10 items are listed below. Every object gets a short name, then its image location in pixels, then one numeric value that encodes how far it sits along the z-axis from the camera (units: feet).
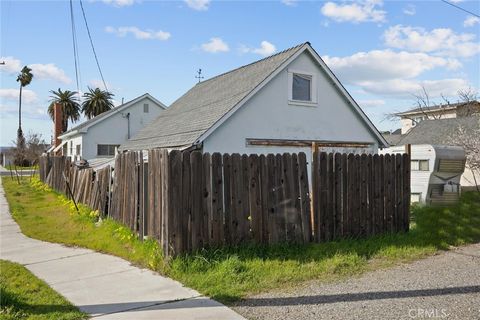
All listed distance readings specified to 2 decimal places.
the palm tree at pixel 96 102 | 179.73
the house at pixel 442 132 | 66.65
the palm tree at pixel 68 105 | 190.19
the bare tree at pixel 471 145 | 49.39
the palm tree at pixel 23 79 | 201.41
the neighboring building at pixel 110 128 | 87.40
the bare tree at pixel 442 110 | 109.79
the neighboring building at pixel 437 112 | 112.27
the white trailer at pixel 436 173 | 36.96
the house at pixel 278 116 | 44.37
